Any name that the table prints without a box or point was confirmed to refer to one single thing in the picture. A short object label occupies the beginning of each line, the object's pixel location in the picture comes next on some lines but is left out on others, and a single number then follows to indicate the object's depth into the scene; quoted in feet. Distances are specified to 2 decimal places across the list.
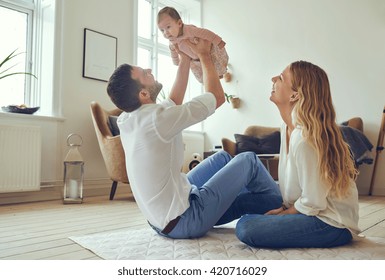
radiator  8.61
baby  5.04
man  3.97
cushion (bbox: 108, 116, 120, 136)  10.16
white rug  3.84
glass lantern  9.03
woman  3.85
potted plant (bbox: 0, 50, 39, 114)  9.19
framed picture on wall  11.07
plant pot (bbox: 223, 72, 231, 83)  14.93
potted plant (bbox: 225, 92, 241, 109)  14.64
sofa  10.32
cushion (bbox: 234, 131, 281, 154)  12.02
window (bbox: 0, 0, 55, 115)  10.17
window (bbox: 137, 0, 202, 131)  14.20
